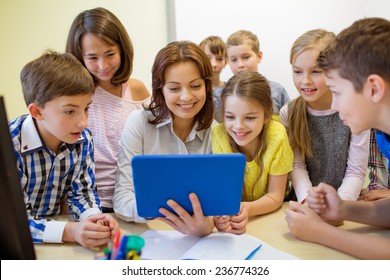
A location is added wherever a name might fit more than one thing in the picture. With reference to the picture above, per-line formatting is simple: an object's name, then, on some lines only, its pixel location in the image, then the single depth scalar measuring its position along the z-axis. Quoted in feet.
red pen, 1.85
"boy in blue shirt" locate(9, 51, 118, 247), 3.38
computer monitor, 1.72
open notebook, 2.70
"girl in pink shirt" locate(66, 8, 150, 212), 4.47
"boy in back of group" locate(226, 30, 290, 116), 7.56
